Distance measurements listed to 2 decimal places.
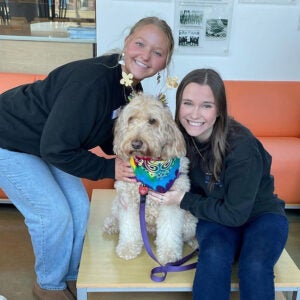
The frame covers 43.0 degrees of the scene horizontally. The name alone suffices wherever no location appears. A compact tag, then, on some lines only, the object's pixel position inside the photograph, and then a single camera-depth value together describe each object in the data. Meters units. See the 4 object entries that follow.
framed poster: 3.61
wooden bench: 1.66
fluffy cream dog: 1.73
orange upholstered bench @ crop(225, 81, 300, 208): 3.48
